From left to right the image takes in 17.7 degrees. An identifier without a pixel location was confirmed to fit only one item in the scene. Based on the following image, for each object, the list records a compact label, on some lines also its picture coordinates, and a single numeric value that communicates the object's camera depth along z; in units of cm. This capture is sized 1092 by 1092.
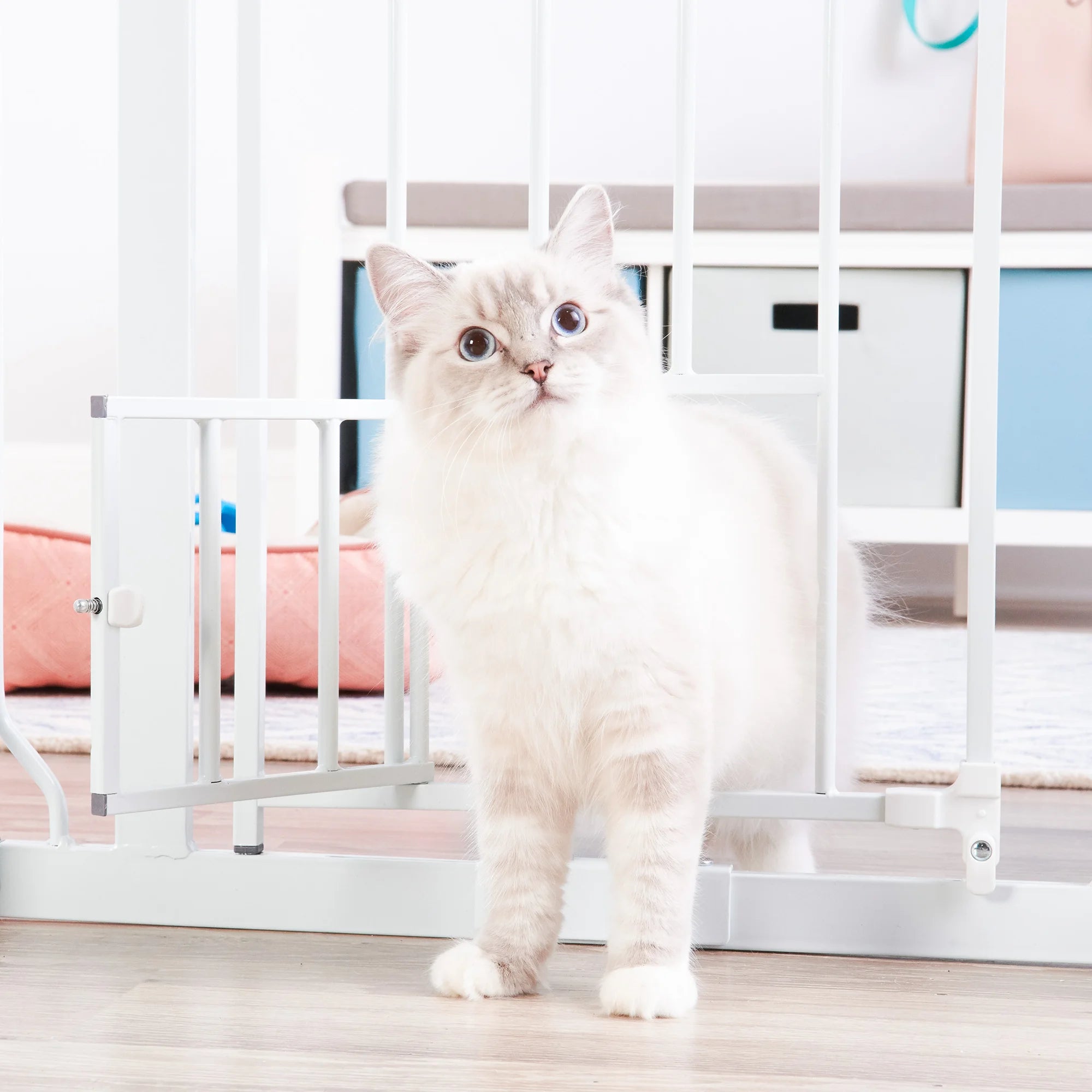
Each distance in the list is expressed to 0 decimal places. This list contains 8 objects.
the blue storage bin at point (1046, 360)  299
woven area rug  200
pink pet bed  232
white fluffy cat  157
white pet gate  163
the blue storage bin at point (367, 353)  302
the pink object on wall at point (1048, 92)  316
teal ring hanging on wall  367
